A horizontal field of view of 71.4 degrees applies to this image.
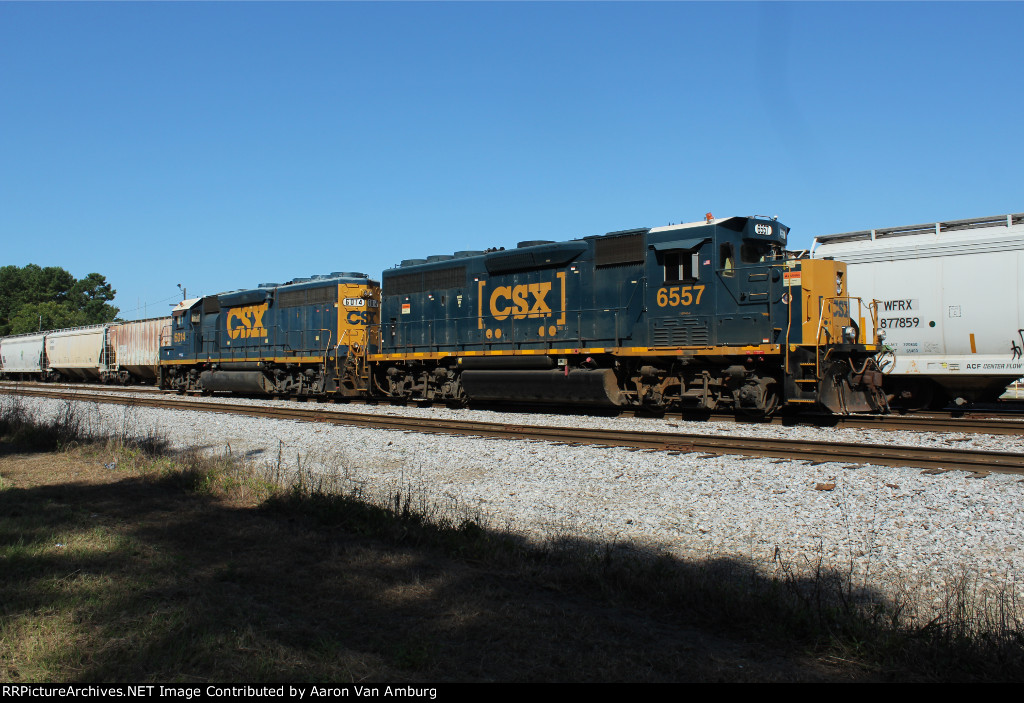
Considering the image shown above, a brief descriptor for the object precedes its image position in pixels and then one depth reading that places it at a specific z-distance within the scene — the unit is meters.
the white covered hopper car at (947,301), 14.39
